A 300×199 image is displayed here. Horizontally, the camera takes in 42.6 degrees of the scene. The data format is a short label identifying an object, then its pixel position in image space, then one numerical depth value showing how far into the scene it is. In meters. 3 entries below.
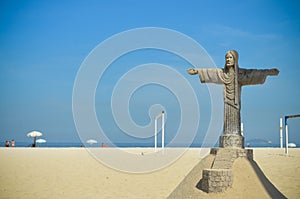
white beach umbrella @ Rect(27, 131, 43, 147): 51.72
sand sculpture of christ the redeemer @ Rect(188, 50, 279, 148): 12.38
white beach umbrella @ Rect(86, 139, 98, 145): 61.72
